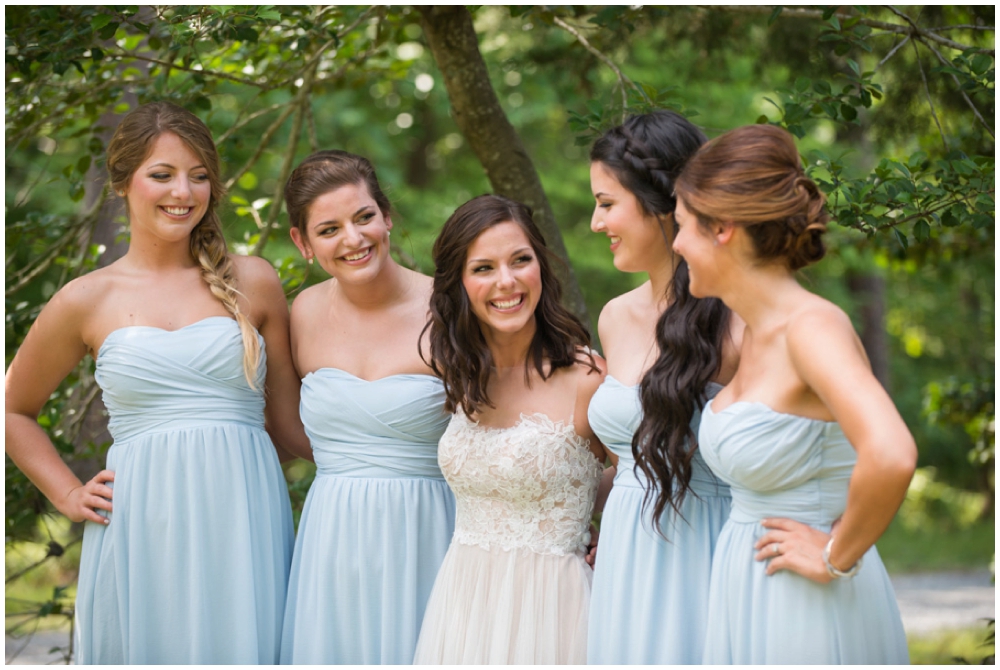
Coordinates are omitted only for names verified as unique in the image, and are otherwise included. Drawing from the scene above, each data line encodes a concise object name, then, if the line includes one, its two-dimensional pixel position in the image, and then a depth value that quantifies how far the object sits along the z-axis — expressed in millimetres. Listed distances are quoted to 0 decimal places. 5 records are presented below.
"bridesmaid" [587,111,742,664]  2777
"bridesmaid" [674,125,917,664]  2338
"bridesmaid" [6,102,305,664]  3238
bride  3033
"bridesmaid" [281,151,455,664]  3268
